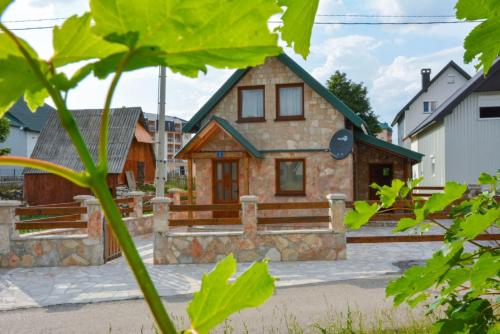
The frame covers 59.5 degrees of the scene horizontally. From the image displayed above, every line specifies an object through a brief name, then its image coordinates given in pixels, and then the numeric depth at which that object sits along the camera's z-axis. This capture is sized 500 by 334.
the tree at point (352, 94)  29.66
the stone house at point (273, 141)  13.58
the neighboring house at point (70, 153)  23.50
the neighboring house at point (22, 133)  34.83
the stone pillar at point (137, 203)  13.35
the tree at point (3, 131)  17.53
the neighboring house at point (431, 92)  30.95
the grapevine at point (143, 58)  0.35
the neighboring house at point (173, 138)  59.95
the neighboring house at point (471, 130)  19.13
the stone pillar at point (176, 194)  15.93
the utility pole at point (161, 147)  11.91
